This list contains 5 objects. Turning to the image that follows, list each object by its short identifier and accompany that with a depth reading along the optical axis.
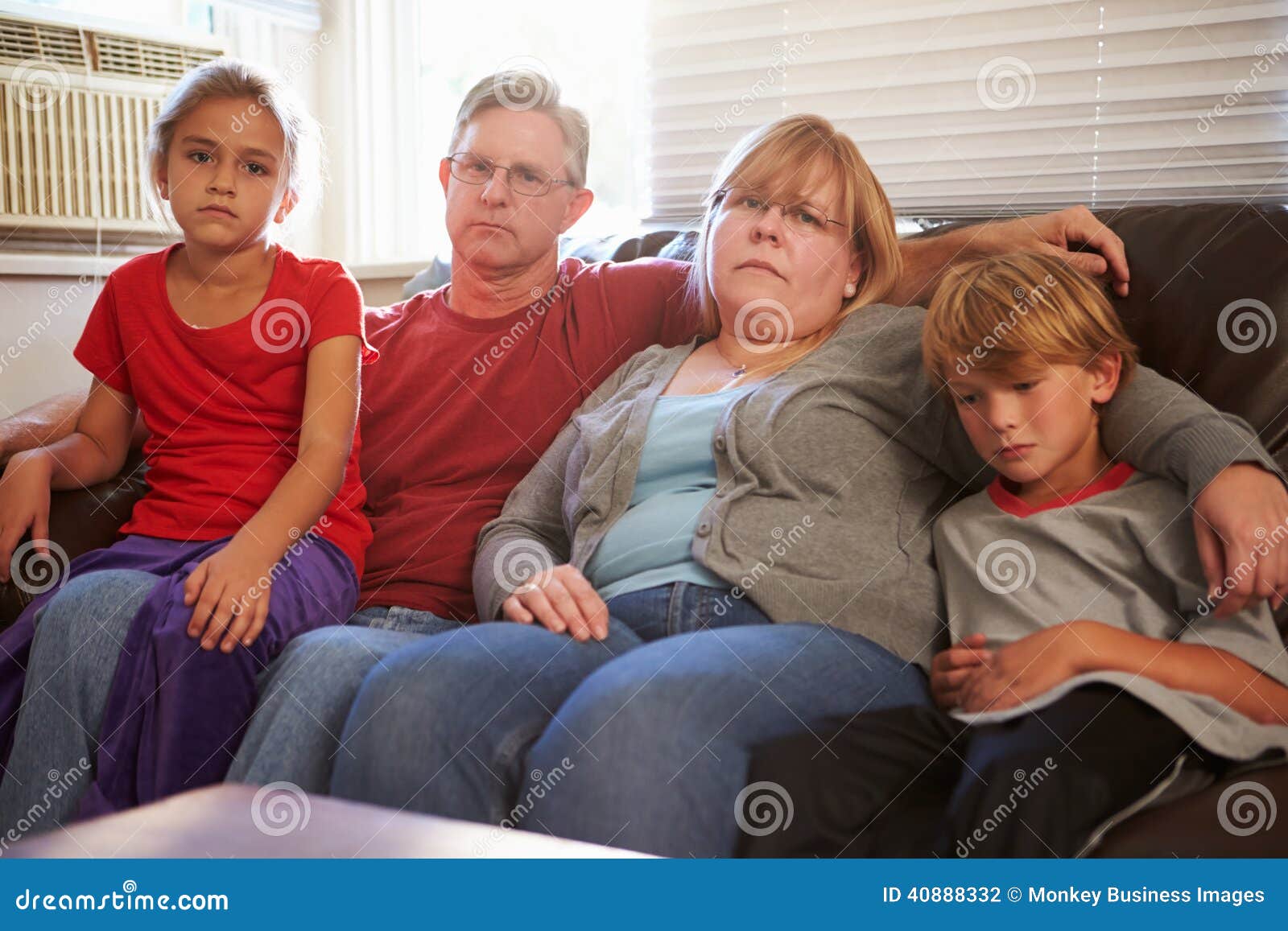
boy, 0.99
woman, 1.05
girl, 1.37
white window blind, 1.89
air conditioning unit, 2.15
